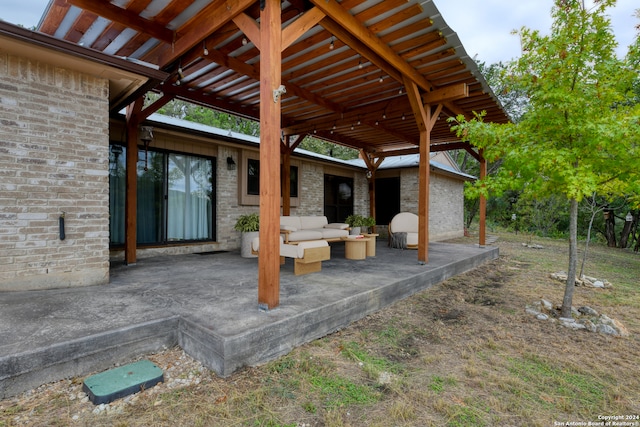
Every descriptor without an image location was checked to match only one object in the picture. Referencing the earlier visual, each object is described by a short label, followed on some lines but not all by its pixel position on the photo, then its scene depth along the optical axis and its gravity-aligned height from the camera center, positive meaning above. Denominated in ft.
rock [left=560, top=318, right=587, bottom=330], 11.45 -4.12
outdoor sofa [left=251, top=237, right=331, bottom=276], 14.03 -1.86
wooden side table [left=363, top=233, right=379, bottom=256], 20.66 -2.16
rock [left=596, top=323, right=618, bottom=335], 10.98 -4.11
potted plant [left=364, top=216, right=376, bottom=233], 30.27 -0.83
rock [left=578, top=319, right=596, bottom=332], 11.24 -4.11
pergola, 9.21 +7.20
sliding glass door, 18.35 +1.07
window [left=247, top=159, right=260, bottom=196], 25.13 +2.93
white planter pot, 19.83 -1.84
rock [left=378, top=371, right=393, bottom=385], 7.43 -4.00
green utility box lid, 6.47 -3.69
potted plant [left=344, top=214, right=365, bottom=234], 29.63 -0.82
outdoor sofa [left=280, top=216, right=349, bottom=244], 20.38 -1.20
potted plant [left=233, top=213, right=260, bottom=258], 19.89 -1.07
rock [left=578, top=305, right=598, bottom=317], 12.84 -4.08
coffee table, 19.31 -2.19
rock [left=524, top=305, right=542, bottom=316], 12.58 -4.01
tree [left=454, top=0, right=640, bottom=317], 10.57 +3.61
